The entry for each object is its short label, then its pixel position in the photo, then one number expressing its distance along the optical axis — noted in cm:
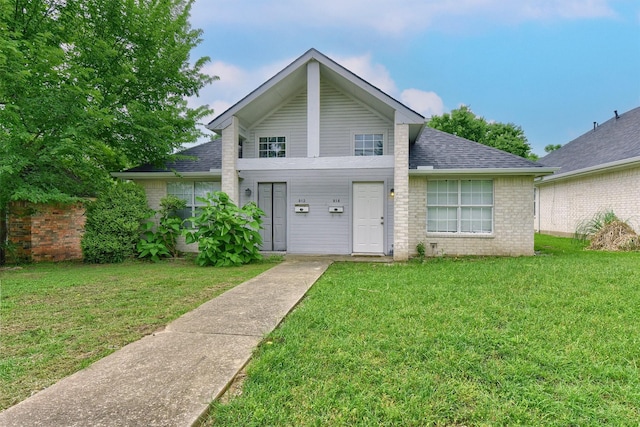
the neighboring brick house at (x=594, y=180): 1052
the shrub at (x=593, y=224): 1059
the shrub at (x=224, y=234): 773
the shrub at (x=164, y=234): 882
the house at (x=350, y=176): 821
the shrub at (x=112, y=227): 838
